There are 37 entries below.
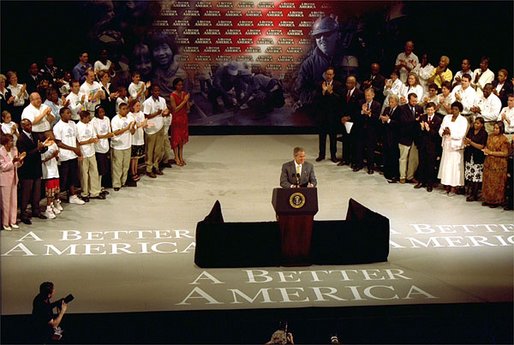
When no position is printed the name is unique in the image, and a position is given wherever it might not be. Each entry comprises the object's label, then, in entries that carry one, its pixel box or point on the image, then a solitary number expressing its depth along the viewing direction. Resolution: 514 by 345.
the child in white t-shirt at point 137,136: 16.09
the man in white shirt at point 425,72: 18.98
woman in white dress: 15.48
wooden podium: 11.53
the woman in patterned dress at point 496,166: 14.70
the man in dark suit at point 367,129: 17.06
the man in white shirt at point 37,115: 14.55
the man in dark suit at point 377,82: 18.98
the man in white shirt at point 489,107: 16.53
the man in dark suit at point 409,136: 16.28
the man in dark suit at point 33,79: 17.53
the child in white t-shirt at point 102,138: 15.06
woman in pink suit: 12.99
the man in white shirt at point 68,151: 14.41
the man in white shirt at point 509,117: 15.56
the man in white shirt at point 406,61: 19.62
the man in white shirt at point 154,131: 17.02
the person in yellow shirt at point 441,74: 18.47
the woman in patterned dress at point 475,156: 15.13
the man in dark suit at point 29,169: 13.45
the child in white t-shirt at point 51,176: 13.87
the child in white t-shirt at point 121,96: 16.44
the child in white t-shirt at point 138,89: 17.55
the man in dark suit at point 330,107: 18.08
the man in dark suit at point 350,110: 17.69
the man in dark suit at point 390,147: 16.62
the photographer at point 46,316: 8.73
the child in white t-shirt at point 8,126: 13.55
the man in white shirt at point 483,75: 17.95
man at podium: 12.31
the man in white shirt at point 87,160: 14.75
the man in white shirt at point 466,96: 16.98
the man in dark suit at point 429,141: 15.98
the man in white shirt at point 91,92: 16.56
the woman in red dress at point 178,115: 17.70
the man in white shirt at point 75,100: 16.20
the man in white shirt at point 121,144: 15.51
